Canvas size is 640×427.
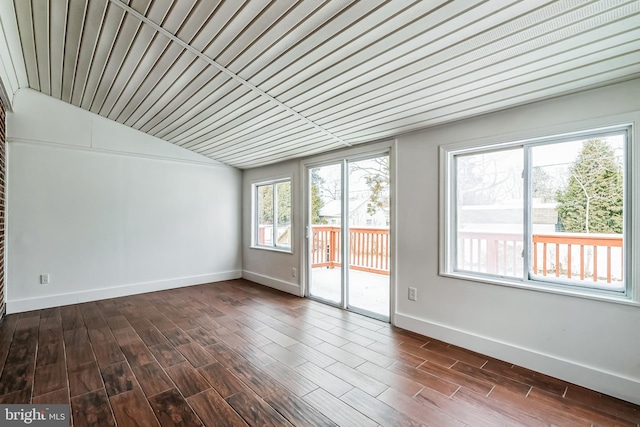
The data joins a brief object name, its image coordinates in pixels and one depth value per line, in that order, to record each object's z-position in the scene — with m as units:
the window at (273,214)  5.13
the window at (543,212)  2.18
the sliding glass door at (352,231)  3.85
